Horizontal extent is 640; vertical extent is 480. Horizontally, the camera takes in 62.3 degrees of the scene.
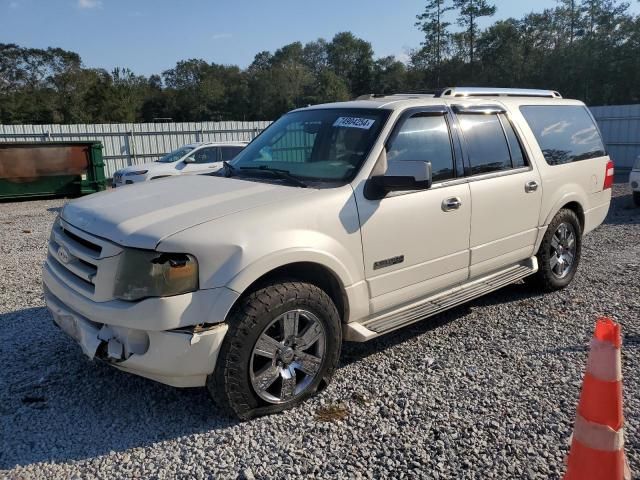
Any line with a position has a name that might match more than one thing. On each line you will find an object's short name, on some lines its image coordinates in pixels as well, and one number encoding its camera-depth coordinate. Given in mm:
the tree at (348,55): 83188
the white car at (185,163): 14134
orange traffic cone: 2154
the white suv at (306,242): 2912
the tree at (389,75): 66688
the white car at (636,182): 11133
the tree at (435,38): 60625
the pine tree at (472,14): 57406
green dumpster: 14367
